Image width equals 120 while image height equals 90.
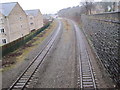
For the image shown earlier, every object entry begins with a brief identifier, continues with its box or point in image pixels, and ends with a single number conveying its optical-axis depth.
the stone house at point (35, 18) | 42.33
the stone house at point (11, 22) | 25.79
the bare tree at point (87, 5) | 51.14
